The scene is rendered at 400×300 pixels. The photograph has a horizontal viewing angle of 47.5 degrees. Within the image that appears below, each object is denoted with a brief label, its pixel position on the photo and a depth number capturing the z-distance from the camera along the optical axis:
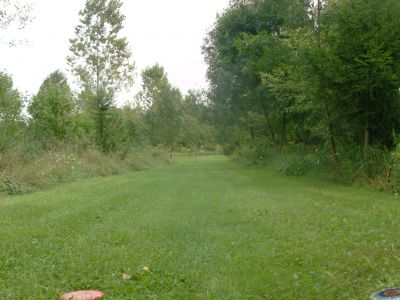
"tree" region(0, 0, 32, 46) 19.41
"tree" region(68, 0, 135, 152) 41.09
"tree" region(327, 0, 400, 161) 15.16
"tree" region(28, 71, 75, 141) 26.94
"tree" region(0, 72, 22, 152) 18.27
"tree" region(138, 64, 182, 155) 52.69
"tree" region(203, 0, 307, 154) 23.42
